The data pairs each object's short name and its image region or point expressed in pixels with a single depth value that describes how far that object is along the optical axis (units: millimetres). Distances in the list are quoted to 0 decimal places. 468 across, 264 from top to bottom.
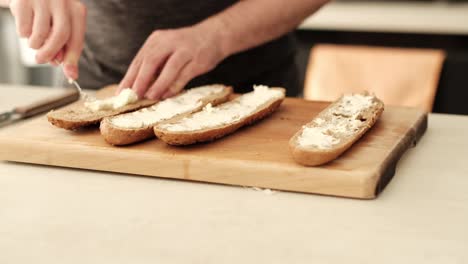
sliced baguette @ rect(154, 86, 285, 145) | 1383
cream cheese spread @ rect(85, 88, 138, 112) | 1520
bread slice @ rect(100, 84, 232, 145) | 1395
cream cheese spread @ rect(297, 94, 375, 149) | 1347
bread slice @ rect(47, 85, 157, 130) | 1460
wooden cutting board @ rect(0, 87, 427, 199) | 1298
